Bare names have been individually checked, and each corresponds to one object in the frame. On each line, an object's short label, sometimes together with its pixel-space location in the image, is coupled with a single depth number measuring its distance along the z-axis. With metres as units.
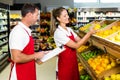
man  1.71
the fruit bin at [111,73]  1.84
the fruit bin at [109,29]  2.25
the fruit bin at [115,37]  1.80
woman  2.25
